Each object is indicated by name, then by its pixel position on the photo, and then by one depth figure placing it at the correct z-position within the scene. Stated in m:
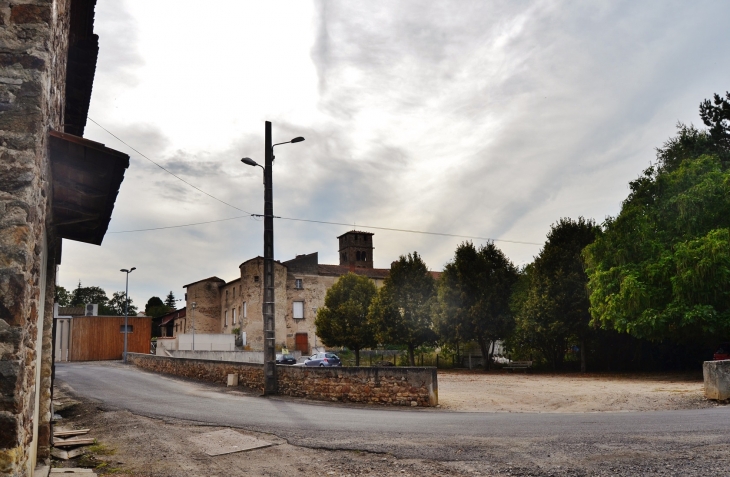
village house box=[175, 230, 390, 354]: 53.16
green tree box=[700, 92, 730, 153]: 30.25
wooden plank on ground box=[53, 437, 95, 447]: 8.94
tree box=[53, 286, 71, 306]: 103.58
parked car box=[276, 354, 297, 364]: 38.24
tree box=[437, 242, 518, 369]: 35.12
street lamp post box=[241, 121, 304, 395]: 16.62
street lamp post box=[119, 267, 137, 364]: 43.17
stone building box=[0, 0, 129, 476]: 3.91
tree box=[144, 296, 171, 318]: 100.34
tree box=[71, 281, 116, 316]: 113.12
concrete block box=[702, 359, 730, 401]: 13.99
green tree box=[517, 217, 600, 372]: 30.52
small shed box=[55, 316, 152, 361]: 42.94
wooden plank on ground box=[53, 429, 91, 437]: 10.04
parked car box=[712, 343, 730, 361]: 24.88
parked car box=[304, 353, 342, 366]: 35.66
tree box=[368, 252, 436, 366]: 38.97
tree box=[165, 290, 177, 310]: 131.88
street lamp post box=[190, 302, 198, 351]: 58.41
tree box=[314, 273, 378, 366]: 43.25
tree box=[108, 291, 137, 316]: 112.62
